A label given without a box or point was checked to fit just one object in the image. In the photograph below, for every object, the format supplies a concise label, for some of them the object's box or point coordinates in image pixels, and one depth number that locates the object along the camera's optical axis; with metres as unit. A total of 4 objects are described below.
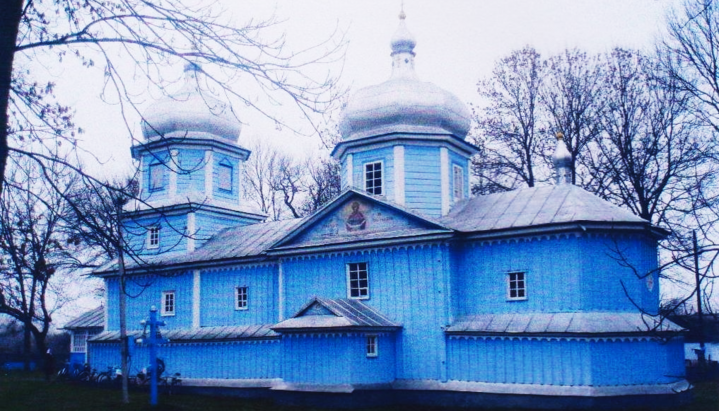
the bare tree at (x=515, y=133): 28.66
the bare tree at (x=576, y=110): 27.05
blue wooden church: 17.89
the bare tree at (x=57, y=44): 6.07
